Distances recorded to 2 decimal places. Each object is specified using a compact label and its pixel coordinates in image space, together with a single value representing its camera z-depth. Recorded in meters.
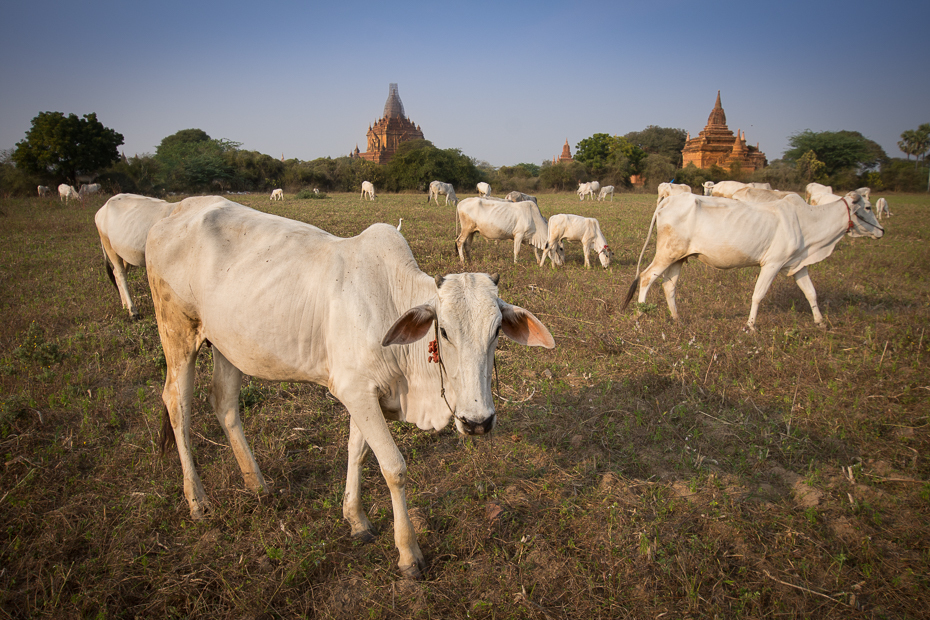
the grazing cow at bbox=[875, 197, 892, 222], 19.80
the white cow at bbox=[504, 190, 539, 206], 21.11
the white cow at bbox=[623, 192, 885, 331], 6.92
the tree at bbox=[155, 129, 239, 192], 38.38
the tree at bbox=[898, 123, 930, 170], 54.84
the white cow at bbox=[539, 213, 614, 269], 12.15
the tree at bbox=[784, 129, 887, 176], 48.38
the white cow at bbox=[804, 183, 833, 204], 20.77
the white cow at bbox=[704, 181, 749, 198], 18.95
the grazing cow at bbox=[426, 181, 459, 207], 31.47
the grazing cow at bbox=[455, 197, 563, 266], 12.52
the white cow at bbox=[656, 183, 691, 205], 23.57
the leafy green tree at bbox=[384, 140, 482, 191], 44.31
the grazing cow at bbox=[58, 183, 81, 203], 25.04
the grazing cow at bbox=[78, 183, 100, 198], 26.62
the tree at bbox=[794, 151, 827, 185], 45.03
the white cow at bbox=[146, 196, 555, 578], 2.56
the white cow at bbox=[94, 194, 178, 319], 7.02
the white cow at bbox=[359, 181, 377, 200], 35.12
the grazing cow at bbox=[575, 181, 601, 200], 37.56
